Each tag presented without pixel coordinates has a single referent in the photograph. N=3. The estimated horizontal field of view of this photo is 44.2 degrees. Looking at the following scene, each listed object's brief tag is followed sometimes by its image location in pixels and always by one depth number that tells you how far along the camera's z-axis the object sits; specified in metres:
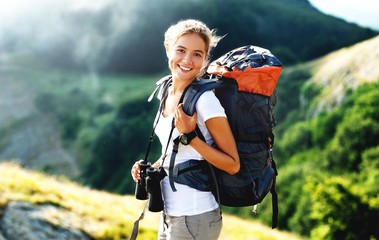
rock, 7.31
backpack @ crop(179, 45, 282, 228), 3.26
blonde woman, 3.09
